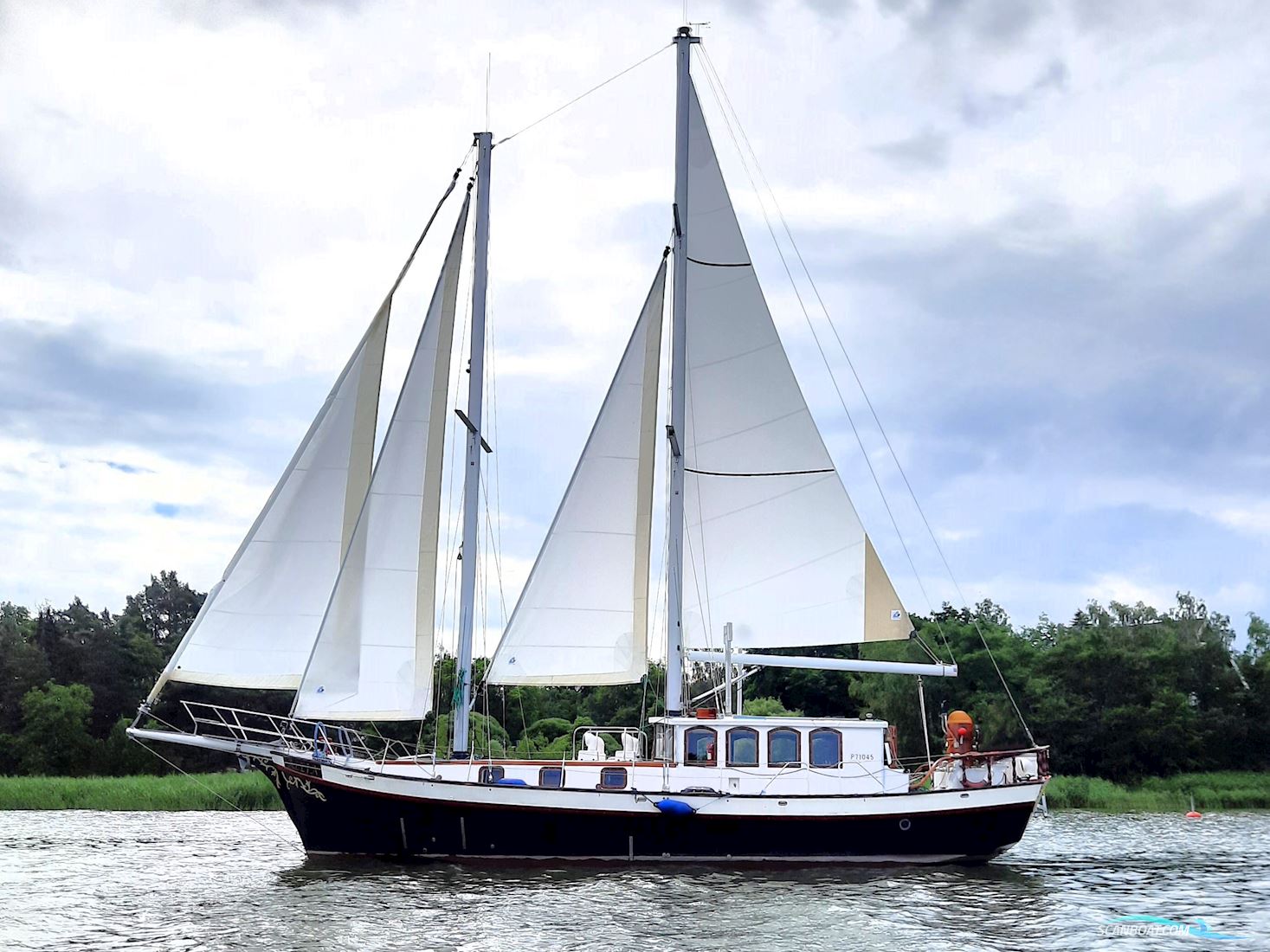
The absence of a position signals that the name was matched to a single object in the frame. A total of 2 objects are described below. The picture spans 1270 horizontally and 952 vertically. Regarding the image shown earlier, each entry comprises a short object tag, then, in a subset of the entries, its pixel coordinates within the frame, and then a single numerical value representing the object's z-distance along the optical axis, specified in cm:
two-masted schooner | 2602
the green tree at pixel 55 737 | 5694
